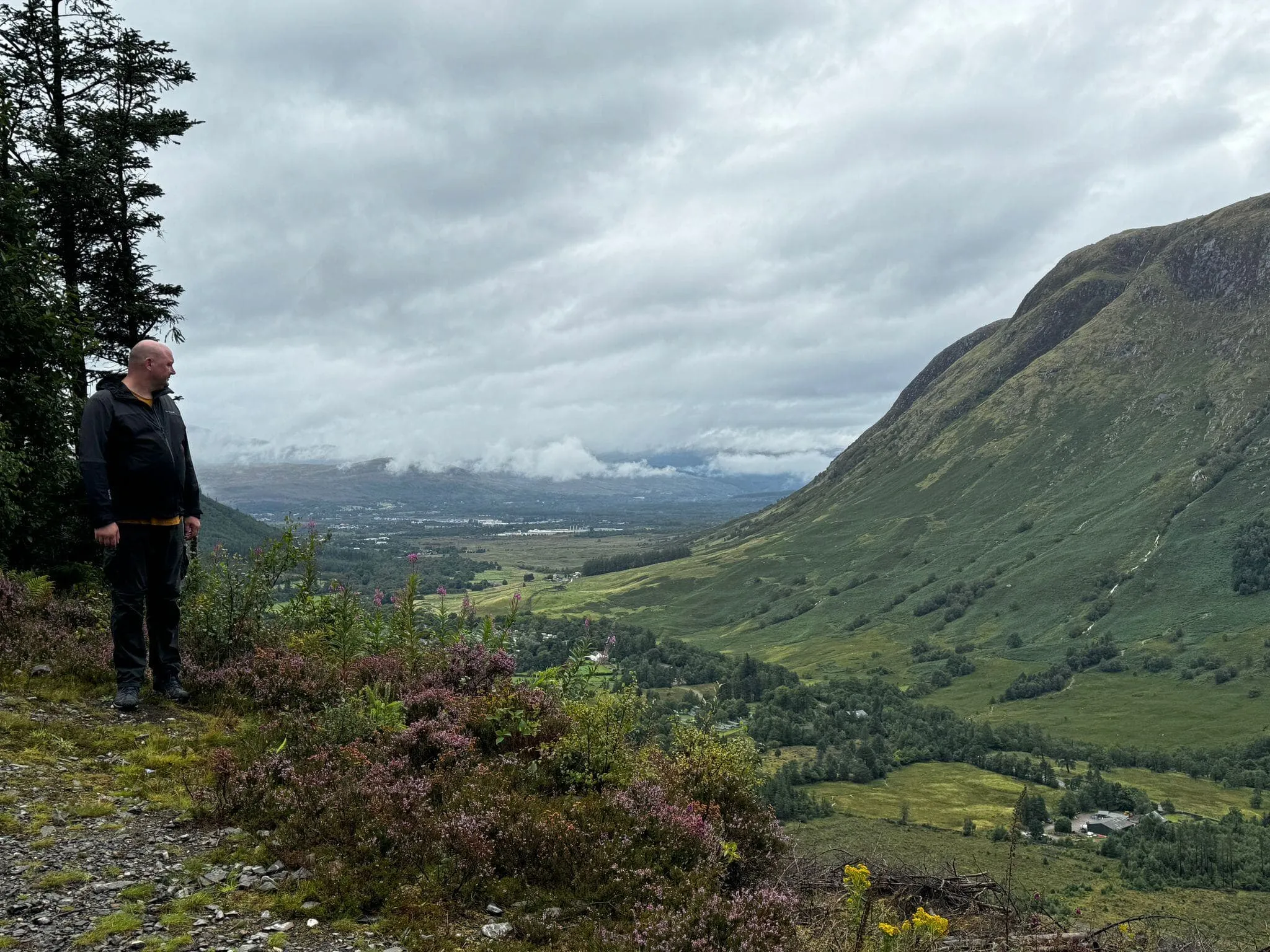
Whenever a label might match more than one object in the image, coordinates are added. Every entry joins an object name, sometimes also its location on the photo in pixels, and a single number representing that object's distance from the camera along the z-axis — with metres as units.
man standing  8.91
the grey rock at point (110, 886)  5.91
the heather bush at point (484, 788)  6.33
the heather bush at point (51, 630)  10.55
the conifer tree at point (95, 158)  17.69
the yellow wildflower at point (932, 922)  5.35
